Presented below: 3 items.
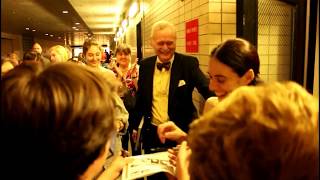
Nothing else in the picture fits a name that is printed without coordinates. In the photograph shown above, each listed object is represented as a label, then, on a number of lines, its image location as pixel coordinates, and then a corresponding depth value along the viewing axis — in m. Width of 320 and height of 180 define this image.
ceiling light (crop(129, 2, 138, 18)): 9.51
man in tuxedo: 2.72
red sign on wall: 3.48
